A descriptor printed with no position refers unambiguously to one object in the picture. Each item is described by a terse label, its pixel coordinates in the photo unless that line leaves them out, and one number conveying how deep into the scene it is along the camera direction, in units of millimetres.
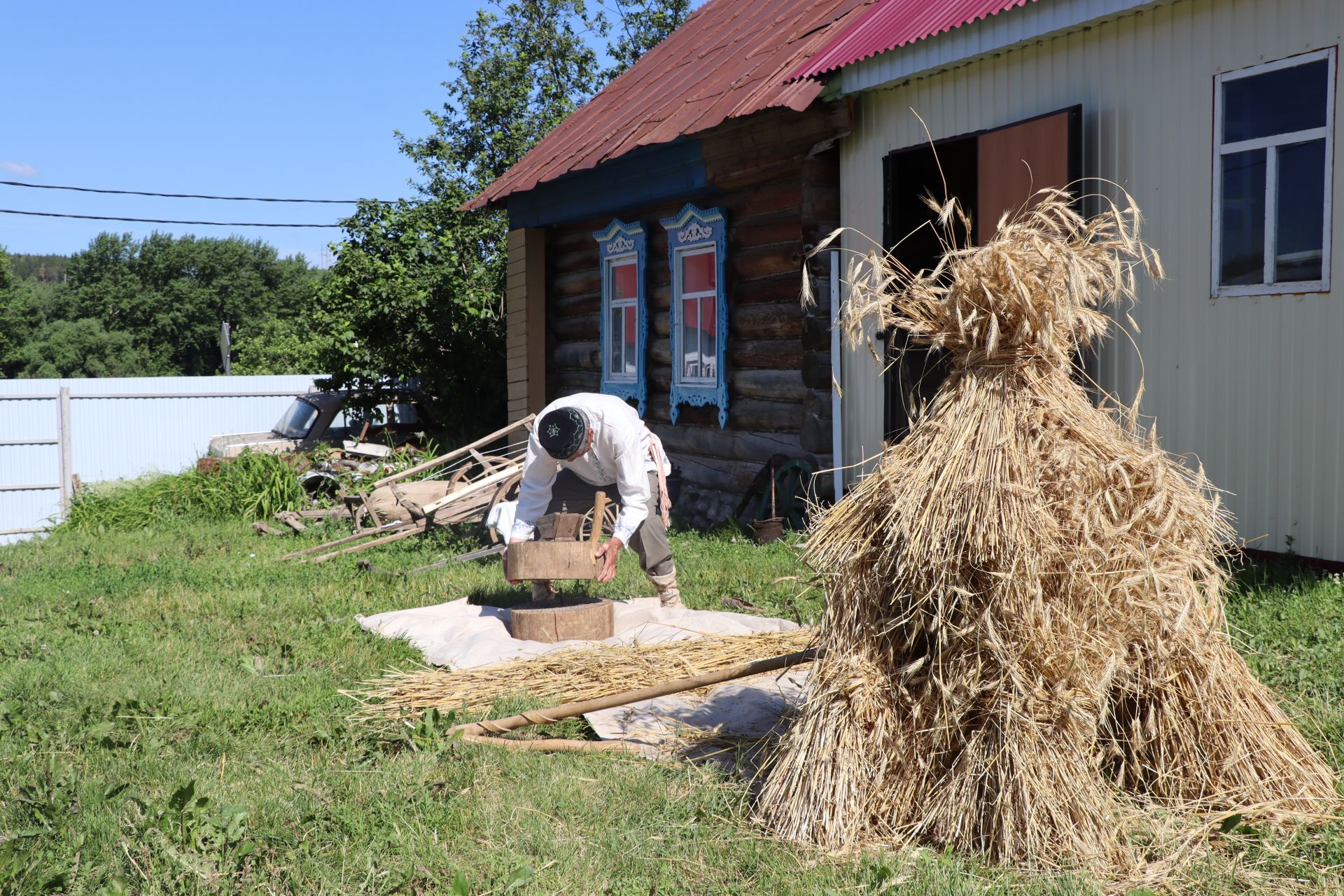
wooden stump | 6035
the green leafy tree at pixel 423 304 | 15258
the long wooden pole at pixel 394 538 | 8938
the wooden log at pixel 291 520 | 10819
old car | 15289
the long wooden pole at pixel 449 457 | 9992
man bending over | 6184
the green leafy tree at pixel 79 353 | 50031
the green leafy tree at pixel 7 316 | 48231
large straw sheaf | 3191
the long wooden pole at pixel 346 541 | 9141
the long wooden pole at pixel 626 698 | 4004
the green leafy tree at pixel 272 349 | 33156
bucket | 8766
